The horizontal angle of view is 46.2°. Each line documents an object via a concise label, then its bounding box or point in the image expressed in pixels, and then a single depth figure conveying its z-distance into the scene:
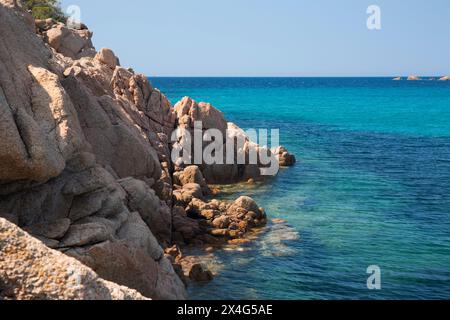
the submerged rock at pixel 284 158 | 53.12
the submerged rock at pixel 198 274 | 23.59
